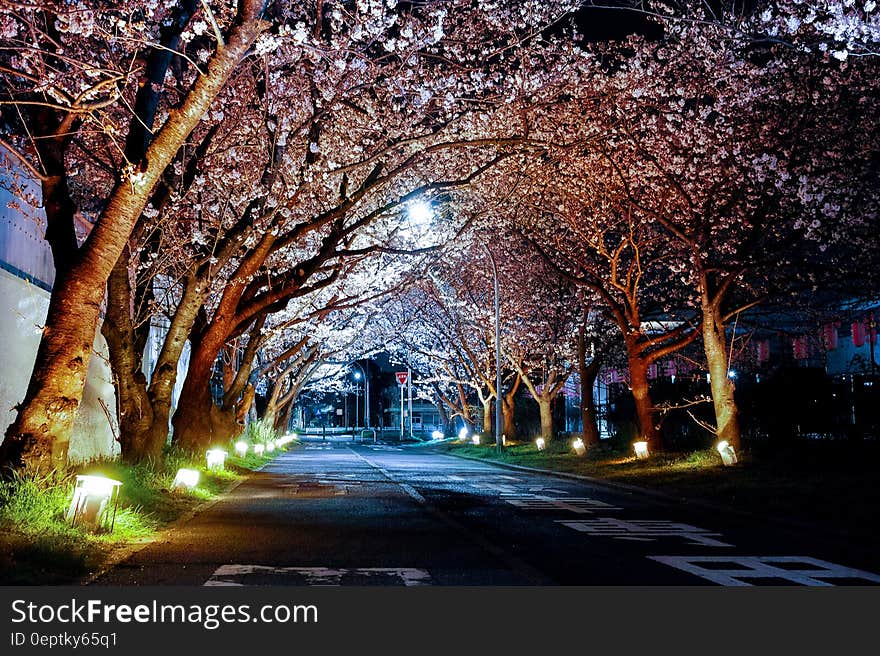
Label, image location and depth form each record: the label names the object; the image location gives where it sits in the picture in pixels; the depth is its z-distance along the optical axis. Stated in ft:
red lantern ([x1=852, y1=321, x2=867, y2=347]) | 128.67
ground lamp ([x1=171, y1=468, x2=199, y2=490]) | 53.78
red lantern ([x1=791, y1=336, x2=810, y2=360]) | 149.28
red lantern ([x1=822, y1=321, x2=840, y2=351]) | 145.30
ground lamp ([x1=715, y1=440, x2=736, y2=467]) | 68.23
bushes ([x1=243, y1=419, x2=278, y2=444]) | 128.08
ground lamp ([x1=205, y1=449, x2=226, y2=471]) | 74.79
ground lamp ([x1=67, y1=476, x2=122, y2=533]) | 32.17
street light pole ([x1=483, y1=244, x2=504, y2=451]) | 111.75
